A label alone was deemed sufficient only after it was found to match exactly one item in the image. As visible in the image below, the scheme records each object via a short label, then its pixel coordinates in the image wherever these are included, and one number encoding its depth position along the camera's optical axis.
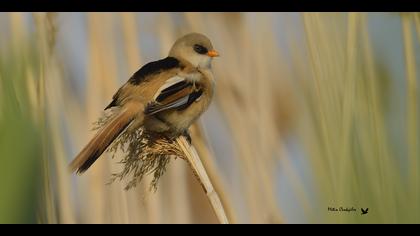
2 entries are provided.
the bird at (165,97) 5.01
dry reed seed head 5.00
